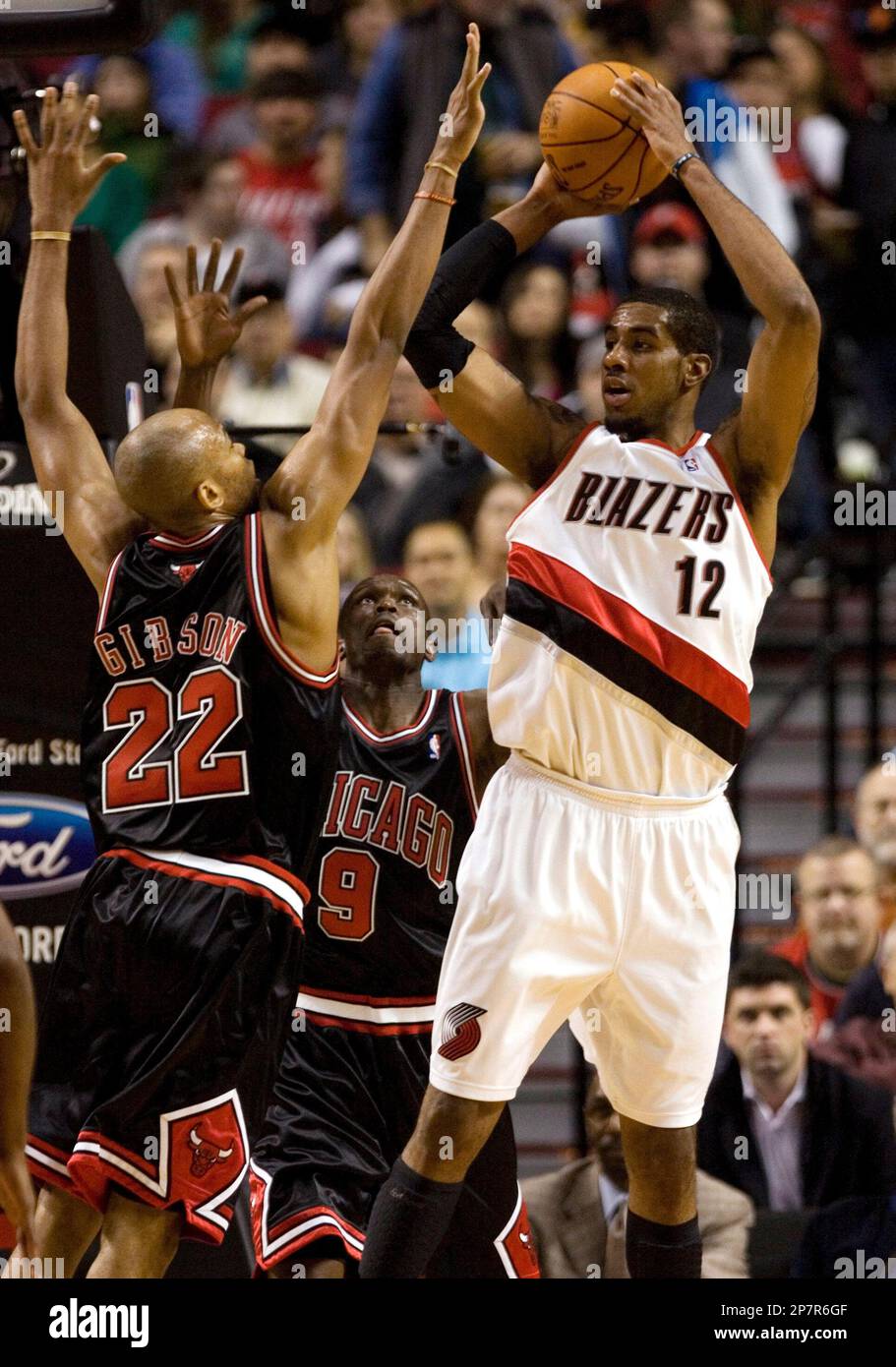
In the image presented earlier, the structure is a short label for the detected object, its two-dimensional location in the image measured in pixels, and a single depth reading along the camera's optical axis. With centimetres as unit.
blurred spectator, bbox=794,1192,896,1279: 1095
